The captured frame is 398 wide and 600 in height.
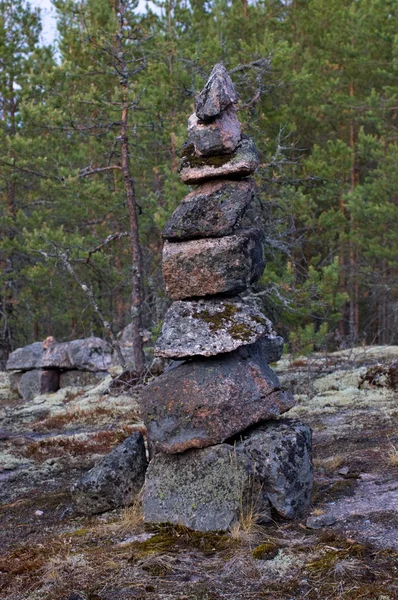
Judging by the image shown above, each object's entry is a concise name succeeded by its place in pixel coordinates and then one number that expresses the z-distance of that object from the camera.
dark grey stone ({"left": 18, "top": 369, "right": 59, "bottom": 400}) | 20.19
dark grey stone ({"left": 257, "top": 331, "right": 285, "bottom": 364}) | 8.55
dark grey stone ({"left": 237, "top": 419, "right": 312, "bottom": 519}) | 6.69
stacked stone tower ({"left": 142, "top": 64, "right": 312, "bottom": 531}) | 6.73
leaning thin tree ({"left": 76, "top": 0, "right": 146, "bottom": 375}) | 16.22
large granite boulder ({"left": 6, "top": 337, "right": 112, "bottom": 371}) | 20.33
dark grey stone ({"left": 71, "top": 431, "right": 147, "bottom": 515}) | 7.78
